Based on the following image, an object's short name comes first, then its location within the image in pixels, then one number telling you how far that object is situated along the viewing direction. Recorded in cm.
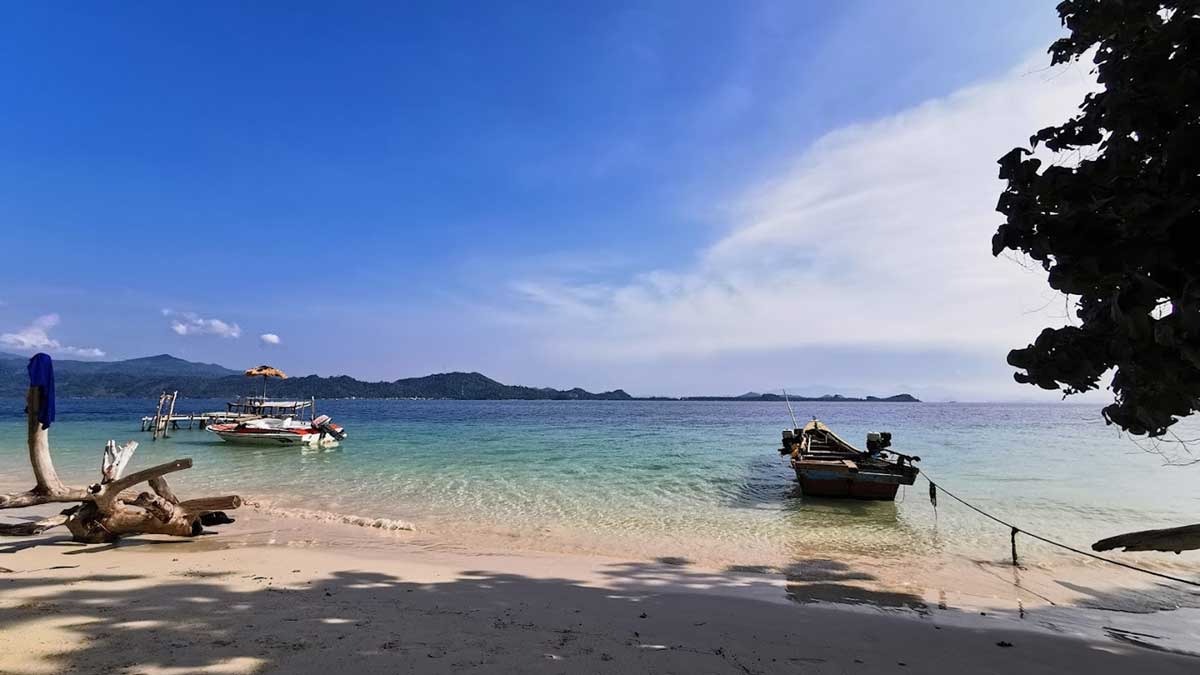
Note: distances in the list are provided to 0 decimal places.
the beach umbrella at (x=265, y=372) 3422
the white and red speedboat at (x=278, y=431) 3008
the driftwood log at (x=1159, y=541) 403
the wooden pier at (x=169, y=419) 3995
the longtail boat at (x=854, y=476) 1496
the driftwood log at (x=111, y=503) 793
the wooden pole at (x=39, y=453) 792
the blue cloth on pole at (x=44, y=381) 794
